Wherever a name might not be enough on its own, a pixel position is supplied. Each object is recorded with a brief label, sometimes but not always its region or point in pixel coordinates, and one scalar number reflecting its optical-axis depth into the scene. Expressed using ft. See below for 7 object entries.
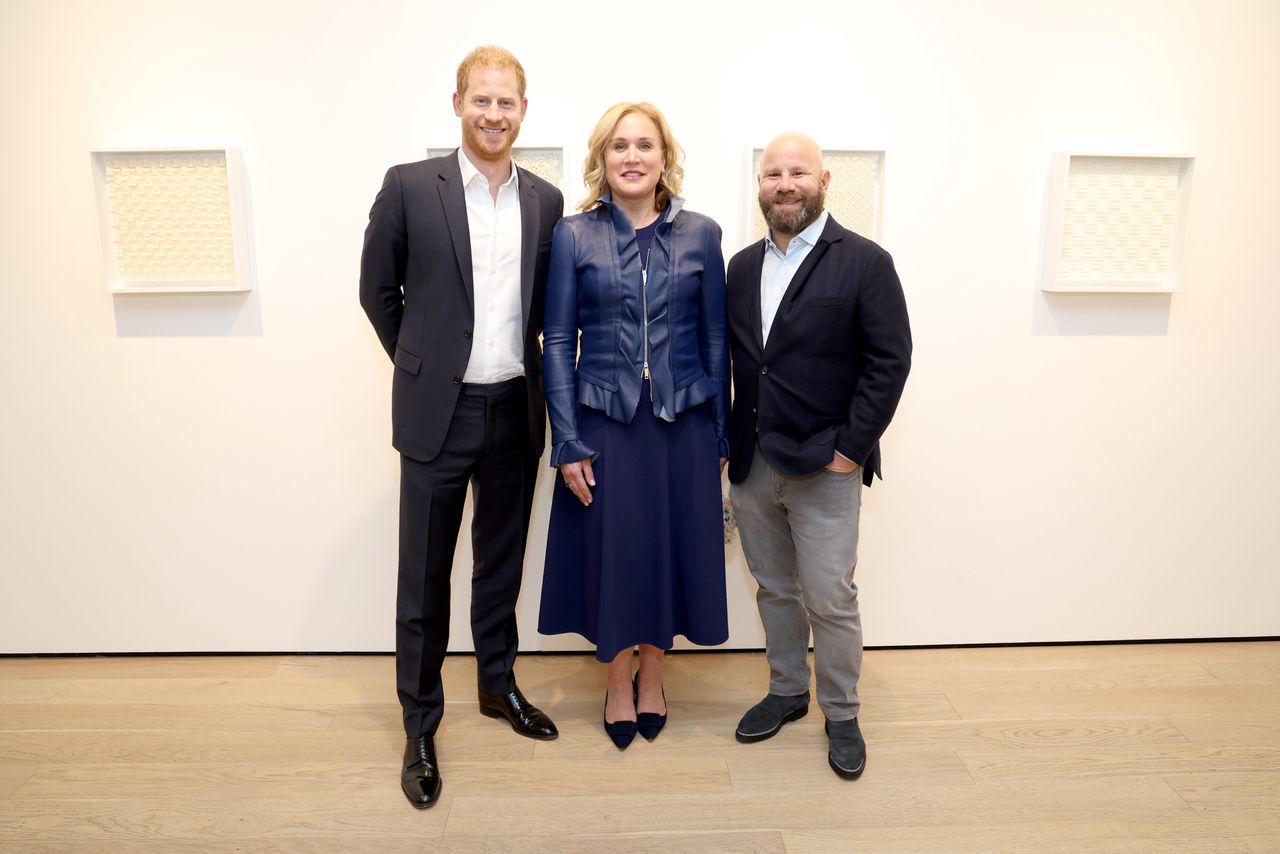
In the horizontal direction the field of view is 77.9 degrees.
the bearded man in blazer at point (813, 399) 6.57
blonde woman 6.84
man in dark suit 6.61
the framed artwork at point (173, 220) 8.23
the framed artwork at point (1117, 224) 8.53
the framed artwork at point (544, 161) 8.31
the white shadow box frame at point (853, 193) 8.42
